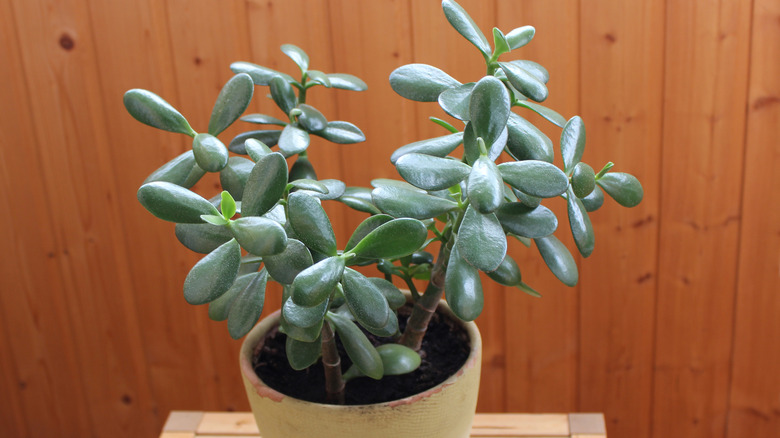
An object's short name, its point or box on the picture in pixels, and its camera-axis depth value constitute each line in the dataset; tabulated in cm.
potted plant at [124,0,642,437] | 58
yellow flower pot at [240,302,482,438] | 70
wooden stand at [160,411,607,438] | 116
